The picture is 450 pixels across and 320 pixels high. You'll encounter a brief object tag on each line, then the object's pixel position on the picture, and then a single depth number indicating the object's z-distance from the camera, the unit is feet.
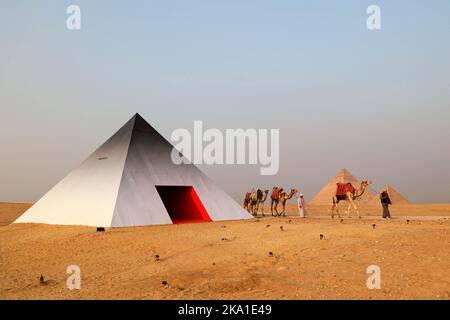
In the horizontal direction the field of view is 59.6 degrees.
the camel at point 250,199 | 83.96
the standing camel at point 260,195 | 82.26
